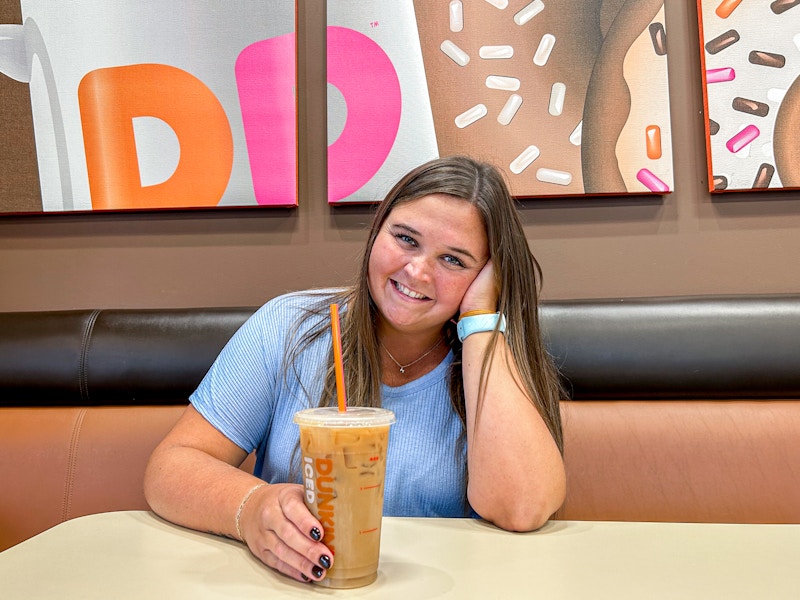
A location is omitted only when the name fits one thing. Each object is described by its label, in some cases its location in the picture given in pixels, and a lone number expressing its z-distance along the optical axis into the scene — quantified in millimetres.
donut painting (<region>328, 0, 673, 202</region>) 1677
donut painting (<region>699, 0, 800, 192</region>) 1644
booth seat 1464
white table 699
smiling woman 1099
